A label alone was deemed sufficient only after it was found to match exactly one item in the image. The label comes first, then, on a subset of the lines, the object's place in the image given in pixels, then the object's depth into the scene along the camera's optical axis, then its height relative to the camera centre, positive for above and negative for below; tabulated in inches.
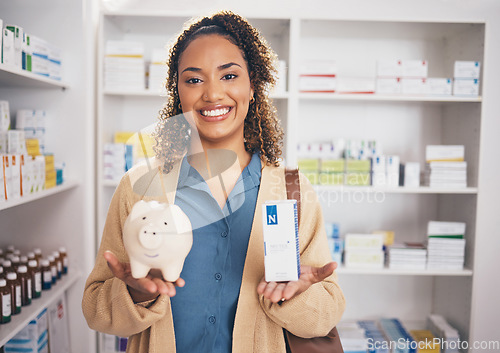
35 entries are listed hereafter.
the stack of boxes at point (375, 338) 103.7 -47.7
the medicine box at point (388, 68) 99.9 +20.5
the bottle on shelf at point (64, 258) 88.6 -24.5
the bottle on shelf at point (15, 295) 69.7 -25.6
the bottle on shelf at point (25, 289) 73.9 -25.9
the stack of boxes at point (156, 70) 99.3 +18.6
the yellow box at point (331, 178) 101.4 -6.6
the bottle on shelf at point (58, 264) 86.0 -25.0
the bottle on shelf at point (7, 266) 73.7 -22.2
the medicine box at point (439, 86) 100.3 +16.5
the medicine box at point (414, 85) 100.2 +16.5
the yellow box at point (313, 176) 100.7 -6.1
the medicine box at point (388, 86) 100.6 +16.3
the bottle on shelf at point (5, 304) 66.1 -25.8
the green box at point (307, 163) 101.0 -3.1
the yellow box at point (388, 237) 106.7 -21.8
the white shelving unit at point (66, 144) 87.9 +0.4
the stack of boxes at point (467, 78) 98.3 +18.3
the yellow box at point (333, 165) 101.2 -3.4
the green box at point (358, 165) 101.0 -3.2
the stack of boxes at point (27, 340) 76.5 -36.5
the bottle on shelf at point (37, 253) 83.4 -22.0
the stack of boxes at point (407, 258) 102.1 -25.9
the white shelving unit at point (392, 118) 98.7 +8.9
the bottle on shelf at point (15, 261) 76.7 -22.2
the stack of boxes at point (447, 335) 103.9 -46.2
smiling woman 41.6 -9.5
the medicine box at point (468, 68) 98.3 +20.5
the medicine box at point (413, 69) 99.8 +20.5
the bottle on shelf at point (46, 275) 81.4 -25.7
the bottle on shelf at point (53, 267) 83.8 -25.0
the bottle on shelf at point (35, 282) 77.4 -25.9
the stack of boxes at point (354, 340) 102.3 -46.8
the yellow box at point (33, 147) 79.6 -0.5
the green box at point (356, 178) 101.3 -6.4
